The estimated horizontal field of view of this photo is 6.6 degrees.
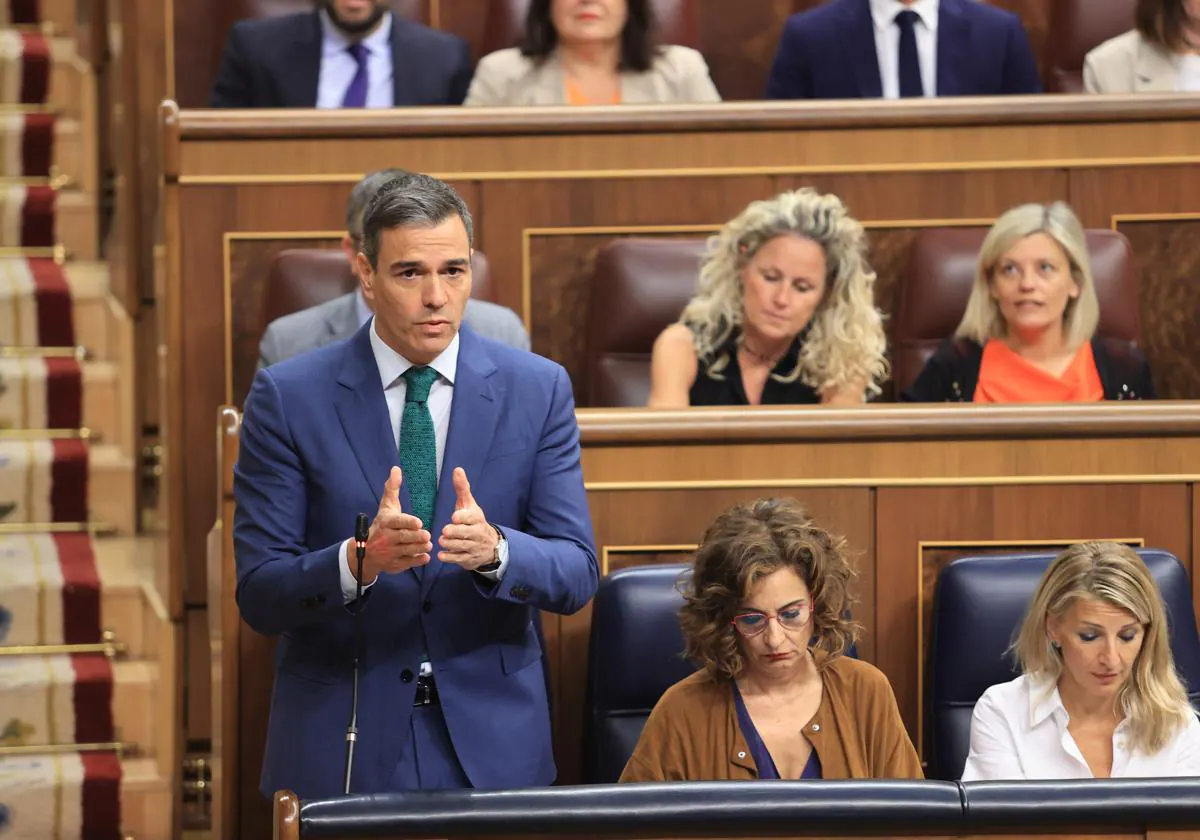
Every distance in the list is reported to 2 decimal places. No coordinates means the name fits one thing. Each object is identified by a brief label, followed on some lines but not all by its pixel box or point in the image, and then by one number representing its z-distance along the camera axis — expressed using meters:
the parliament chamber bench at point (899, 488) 16.30
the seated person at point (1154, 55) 18.01
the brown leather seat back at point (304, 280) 17.15
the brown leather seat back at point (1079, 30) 19.88
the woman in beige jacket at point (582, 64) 17.97
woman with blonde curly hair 17.06
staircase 16.96
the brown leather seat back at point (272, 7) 19.23
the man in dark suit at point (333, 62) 18.01
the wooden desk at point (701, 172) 17.49
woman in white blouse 15.84
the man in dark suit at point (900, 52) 18.13
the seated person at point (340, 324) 16.82
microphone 15.16
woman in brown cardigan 15.73
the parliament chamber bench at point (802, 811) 14.94
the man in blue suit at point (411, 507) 15.35
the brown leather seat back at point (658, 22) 19.11
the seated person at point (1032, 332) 17.14
